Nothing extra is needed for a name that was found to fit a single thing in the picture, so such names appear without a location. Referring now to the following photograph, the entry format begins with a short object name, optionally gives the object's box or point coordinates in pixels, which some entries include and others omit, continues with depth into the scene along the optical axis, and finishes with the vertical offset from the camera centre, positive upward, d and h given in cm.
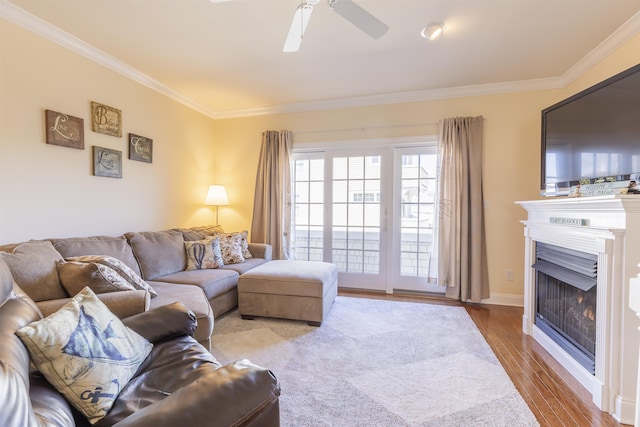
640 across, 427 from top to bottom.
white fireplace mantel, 154 -48
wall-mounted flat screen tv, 180 +58
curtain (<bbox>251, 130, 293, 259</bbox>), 398 +26
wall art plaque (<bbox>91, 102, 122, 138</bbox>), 267 +87
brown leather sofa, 66 -52
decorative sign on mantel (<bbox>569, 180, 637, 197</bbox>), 168 +16
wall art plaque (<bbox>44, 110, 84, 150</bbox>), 232 +67
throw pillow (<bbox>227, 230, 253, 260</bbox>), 359 -48
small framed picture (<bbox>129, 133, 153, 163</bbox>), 305 +67
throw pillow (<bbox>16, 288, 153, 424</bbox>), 90 -51
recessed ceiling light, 220 +143
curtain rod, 359 +111
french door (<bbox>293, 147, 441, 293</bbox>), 368 -5
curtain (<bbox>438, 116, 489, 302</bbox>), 330 +3
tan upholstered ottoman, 268 -82
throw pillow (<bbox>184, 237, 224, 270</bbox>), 307 -51
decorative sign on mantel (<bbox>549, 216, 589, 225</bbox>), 184 -6
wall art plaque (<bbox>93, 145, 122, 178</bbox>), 269 +45
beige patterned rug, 156 -112
